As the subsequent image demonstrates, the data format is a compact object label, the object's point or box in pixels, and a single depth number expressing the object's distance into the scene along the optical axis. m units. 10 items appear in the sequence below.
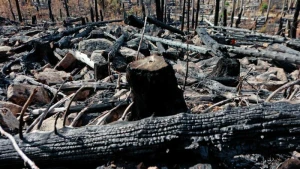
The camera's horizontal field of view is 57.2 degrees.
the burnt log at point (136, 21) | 7.58
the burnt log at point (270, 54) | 5.15
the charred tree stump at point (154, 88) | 2.22
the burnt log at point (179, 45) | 6.74
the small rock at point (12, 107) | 3.51
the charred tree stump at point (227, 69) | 4.62
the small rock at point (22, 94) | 3.93
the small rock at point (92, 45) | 6.88
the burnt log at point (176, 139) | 1.84
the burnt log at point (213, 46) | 6.25
